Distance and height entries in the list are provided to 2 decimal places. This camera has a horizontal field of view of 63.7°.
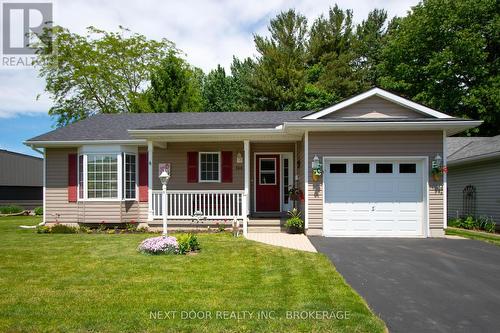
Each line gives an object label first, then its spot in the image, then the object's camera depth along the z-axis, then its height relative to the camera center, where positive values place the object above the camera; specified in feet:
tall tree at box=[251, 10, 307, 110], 97.57 +28.05
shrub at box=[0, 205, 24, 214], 79.36 -6.97
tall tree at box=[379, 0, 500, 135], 81.20 +24.17
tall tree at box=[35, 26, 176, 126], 107.55 +28.96
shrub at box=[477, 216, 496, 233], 46.29 -5.93
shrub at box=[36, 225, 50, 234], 42.19 -5.81
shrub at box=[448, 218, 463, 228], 52.13 -6.57
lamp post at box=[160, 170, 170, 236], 31.46 -1.92
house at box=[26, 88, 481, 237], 36.86 +0.78
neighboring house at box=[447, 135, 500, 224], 47.19 -0.57
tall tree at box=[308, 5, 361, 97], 99.96 +31.46
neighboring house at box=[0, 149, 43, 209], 86.79 -1.14
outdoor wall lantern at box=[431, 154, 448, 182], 35.99 +0.48
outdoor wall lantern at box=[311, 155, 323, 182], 36.22 +0.52
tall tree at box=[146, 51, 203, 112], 90.43 +18.84
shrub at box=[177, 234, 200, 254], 27.66 -4.82
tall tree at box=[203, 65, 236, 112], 111.75 +22.34
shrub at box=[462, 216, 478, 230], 49.37 -6.22
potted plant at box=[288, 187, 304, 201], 40.65 -2.06
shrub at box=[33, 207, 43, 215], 79.46 -7.24
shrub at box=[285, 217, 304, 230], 37.68 -4.60
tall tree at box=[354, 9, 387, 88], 105.29 +34.32
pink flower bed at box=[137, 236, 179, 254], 27.35 -4.95
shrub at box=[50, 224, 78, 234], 42.11 -5.80
